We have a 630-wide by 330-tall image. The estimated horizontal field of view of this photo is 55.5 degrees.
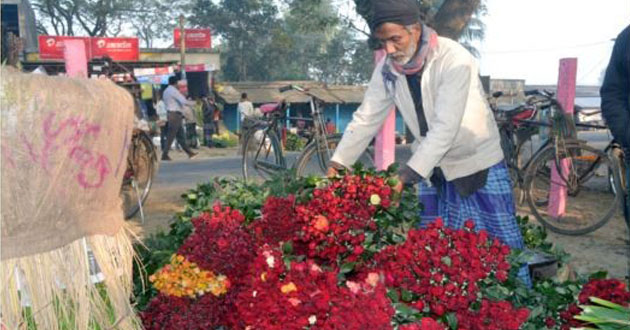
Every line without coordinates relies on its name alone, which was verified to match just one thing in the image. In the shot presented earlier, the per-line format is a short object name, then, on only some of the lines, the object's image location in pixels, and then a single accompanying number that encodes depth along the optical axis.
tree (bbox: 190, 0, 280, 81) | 39.41
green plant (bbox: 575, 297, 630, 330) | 1.63
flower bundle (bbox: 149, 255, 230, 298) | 2.43
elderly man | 2.63
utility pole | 27.53
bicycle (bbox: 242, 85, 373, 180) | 6.37
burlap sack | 1.93
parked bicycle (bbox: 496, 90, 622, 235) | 5.93
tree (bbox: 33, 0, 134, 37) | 37.75
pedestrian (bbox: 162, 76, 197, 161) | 13.99
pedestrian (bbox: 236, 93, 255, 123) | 19.81
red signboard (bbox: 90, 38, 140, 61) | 27.52
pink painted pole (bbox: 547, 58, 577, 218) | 6.14
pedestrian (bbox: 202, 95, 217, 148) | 22.56
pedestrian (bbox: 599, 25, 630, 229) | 3.36
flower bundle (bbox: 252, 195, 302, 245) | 2.59
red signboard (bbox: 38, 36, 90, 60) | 26.14
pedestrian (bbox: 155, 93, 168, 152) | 14.72
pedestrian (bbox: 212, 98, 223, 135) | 24.59
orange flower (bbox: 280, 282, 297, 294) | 1.93
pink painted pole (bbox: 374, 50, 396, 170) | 5.87
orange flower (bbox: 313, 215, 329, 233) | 2.27
